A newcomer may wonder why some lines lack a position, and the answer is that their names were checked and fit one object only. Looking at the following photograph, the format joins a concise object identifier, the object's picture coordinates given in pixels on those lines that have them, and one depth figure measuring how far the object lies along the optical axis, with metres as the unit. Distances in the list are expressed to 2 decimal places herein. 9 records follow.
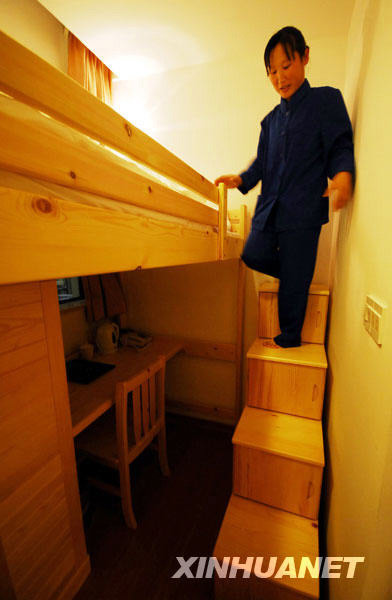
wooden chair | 1.21
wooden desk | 1.16
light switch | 0.59
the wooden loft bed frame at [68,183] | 0.40
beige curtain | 1.74
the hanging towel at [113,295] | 2.10
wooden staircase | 0.91
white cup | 1.81
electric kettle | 1.91
